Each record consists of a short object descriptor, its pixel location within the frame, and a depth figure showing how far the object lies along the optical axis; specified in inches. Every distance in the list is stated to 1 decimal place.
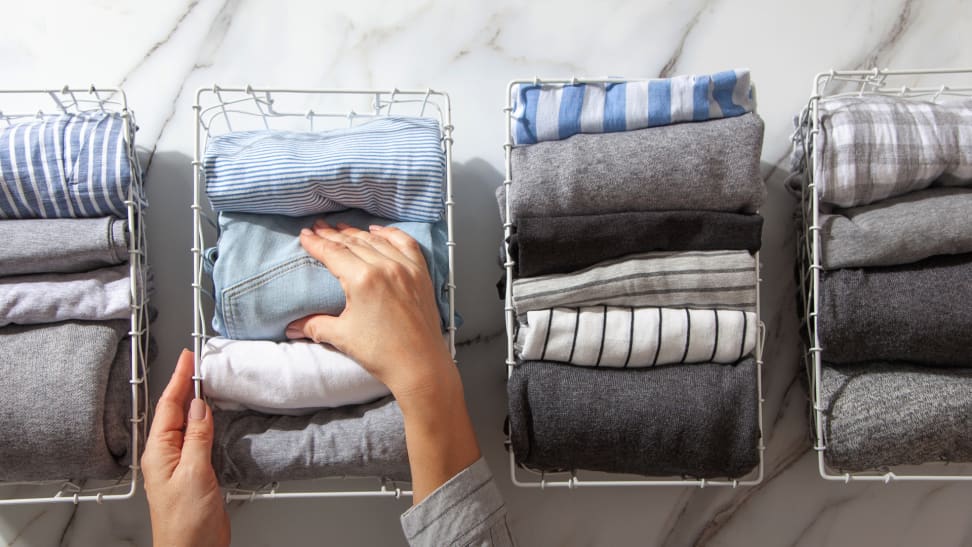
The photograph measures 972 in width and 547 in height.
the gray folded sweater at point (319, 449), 32.3
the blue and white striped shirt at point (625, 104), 33.6
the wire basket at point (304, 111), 38.6
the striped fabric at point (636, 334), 33.1
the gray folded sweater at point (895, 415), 32.9
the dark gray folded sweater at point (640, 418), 32.8
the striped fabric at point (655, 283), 32.7
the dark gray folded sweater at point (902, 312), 32.6
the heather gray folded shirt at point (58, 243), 33.0
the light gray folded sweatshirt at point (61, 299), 33.3
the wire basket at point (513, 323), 33.9
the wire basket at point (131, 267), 33.8
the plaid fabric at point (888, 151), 33.0
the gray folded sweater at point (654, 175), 32.5
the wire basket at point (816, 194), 34.1
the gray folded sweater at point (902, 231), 32.6
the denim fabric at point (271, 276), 32.2
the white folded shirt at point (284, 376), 32.3
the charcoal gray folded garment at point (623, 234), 32.2
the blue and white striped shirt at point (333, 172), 32.2
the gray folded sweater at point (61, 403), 32.2
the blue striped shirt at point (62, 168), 33.4
